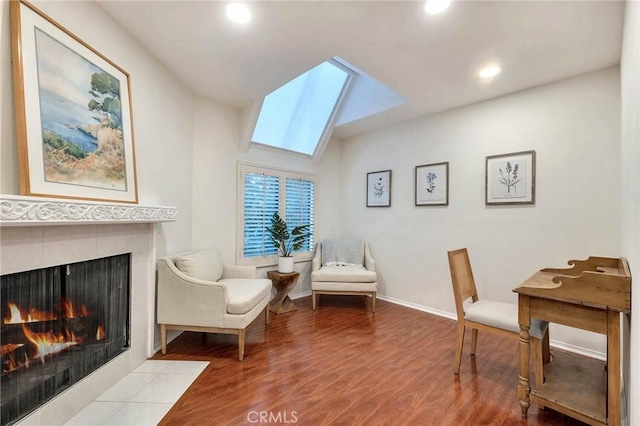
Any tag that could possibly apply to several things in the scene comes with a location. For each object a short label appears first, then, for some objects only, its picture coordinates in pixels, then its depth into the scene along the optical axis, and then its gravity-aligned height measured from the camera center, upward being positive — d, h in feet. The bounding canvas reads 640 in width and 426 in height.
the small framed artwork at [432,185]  11.08 +0.81
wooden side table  10.91 -3.29
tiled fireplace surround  3.99 -0.69
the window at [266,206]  11.53 +0.07
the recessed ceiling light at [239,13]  5.65 +4.27
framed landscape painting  4.20 +1.83
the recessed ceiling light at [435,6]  5.50 +4.15
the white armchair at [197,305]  7.41 -2.71
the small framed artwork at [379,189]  13.09 +0.81
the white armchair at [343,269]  11.50 -2.93
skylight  11.86 +4.54
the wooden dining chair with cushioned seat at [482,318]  5.72 -2.82
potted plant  11.96 -1.39
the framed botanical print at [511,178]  8.93 +0.81
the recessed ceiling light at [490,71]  7.93 +3.99
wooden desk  4.46 -2.21
